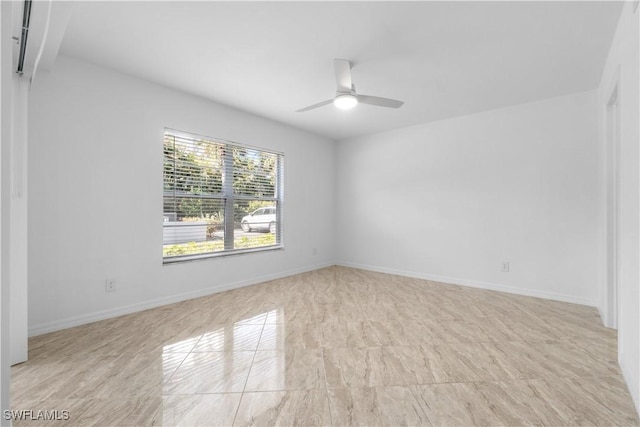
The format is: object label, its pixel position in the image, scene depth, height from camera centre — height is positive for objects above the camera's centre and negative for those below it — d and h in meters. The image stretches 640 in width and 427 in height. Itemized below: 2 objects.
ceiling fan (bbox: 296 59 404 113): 2.46 +1.07
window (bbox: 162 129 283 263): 3.55 +0.23
